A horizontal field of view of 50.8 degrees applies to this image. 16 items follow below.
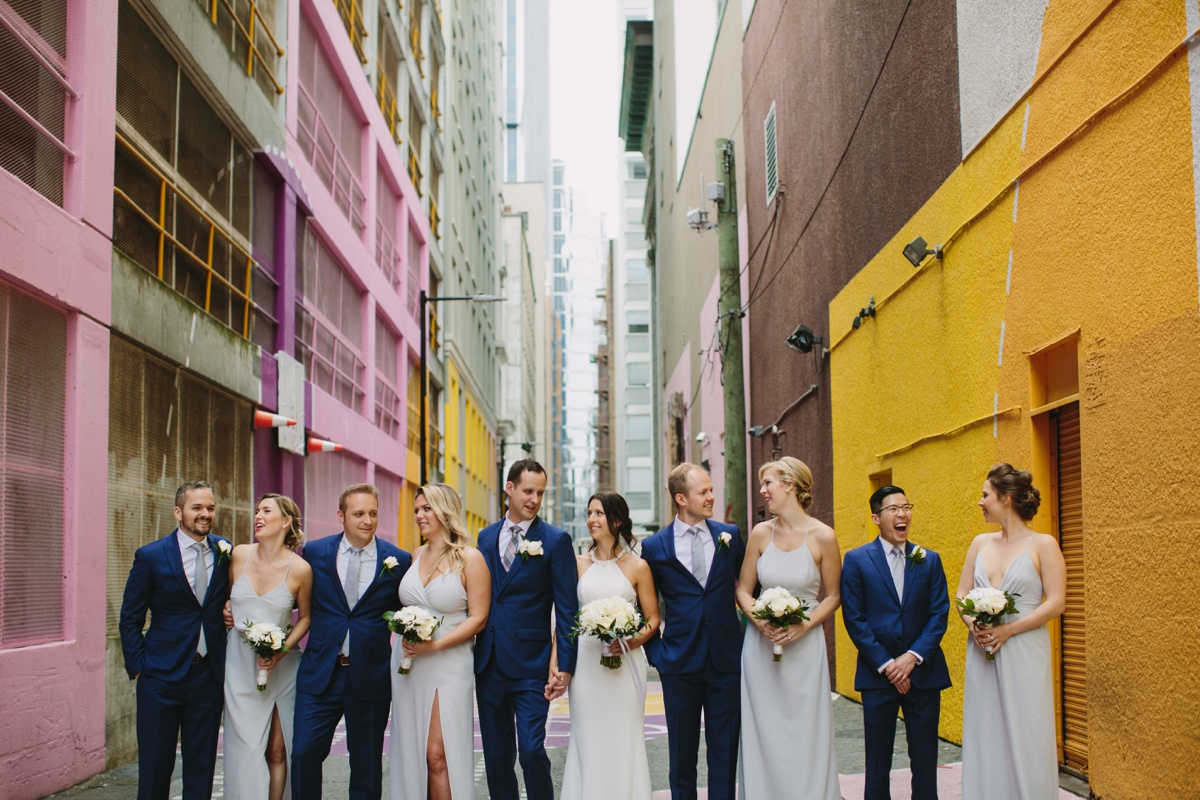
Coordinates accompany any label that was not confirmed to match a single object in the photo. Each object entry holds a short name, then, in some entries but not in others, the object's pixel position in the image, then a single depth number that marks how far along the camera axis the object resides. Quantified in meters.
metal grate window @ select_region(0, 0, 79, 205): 9.88
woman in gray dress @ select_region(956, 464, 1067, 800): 6.80
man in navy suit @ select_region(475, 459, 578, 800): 7.34
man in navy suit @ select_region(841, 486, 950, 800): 7.34
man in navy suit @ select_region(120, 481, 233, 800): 7.48
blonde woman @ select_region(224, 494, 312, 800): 7.55
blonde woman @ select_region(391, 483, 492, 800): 7.29
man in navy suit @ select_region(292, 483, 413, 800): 7.45
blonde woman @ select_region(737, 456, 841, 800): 7.29
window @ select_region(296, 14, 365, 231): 21.72
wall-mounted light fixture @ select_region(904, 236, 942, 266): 11.34
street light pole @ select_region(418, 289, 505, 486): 27.02
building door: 8.69
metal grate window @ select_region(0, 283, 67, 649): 9.55
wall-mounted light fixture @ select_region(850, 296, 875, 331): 13.84
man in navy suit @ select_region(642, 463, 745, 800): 7.46
